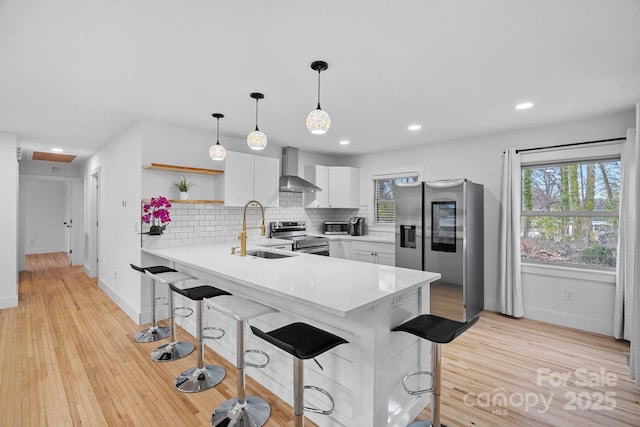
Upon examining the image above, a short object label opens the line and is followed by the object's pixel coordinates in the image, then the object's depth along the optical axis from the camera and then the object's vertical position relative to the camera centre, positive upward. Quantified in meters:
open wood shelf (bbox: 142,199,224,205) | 3.57 +0.14
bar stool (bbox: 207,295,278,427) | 1.89 -1.07
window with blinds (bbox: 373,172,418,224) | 5.44 +0.27
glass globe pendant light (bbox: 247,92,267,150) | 2.68 +0.62
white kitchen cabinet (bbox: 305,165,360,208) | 5.49 +0.50
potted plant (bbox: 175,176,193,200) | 3.70 +0.29
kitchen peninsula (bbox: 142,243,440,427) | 1.65 -0.64
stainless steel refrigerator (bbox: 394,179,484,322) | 3.68 -0.30
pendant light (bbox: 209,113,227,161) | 3.36 +0.66
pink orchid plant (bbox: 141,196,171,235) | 3.41 -0.02
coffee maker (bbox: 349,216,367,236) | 5.52 -0.22
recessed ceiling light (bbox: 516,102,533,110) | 3.01 +1.06
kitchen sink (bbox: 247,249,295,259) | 3.28 -0.43
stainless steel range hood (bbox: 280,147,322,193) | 4.83 +0.62
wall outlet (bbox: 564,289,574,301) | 3.60 -0.90
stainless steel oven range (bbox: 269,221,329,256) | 4.70 -0.38
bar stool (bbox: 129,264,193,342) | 2.80 -1.03
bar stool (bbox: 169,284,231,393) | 2.33 -1.26
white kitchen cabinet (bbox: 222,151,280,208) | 4.03 +0.45
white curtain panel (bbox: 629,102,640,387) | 2.36 -0.77
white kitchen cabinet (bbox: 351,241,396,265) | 4.66 -0.59
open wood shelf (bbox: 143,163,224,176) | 3.48 +0.51
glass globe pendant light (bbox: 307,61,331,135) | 2.08 +0.61
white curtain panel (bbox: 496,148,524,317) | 3.86 -0.30
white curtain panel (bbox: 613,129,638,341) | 3.09 -0.30
